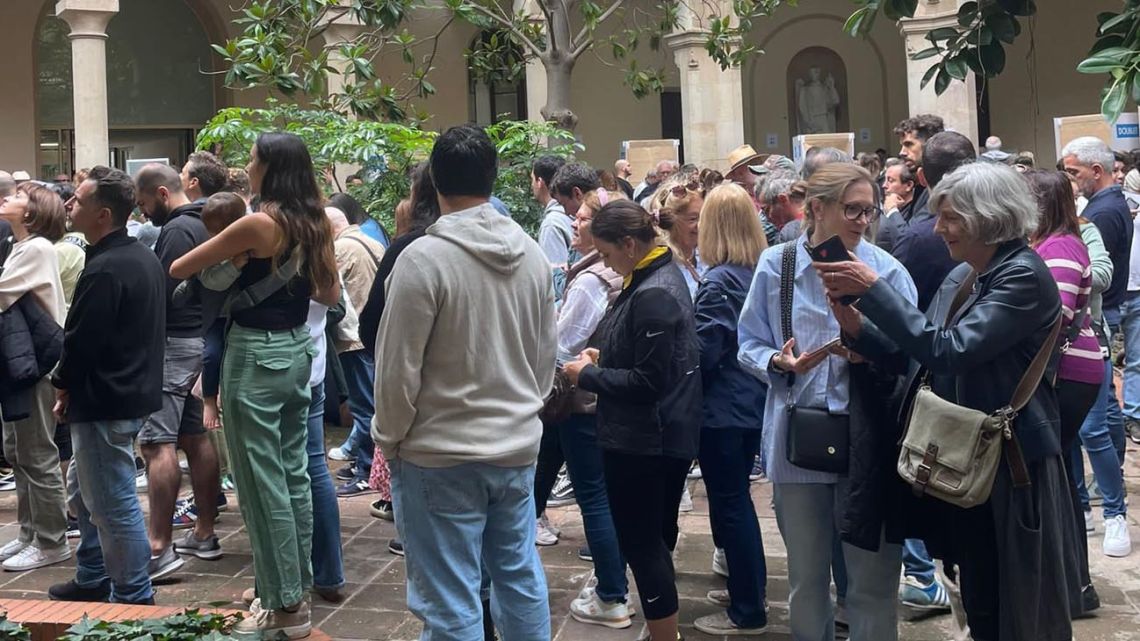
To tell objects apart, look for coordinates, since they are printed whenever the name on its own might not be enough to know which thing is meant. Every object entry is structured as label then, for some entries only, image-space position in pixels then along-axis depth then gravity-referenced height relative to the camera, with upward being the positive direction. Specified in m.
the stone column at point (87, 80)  17.38 +3.61
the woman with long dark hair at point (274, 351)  4.69 -0.07
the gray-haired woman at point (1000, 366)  3.44 -0.16
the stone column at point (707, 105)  17.48 +2.97
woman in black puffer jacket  4.33 -0.24
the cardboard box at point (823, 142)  11.50 +1.60
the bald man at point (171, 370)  5.76 -0.16
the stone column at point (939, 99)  15.88 +2.72
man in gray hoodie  3.46 -0.17
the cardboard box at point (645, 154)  14.55 +1.92
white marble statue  26.02 +4.36
